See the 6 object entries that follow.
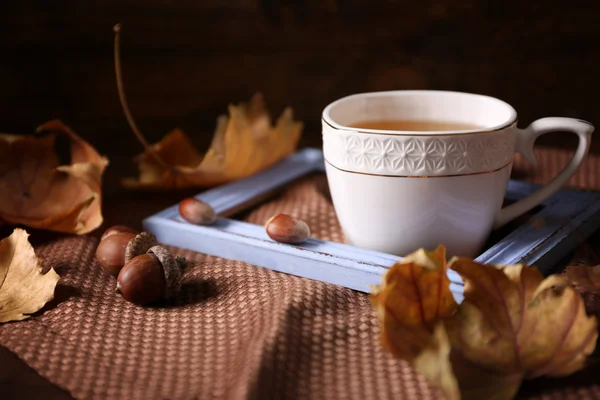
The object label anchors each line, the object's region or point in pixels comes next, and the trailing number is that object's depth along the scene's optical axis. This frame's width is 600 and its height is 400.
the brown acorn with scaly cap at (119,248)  0.91
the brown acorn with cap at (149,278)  0.84
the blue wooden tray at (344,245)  0.86
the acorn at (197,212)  1.00
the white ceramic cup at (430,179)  0.83
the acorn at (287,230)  0.92
